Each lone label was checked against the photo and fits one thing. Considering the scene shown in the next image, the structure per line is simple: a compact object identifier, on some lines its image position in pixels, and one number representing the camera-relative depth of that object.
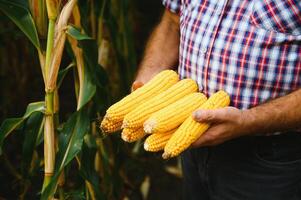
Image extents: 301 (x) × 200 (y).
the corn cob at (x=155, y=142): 1.33
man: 1.35
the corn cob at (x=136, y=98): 1.36
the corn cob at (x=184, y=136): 1.31
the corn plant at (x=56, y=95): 1.46
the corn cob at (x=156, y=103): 1.33
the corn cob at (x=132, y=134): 1.35
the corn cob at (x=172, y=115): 1.30
